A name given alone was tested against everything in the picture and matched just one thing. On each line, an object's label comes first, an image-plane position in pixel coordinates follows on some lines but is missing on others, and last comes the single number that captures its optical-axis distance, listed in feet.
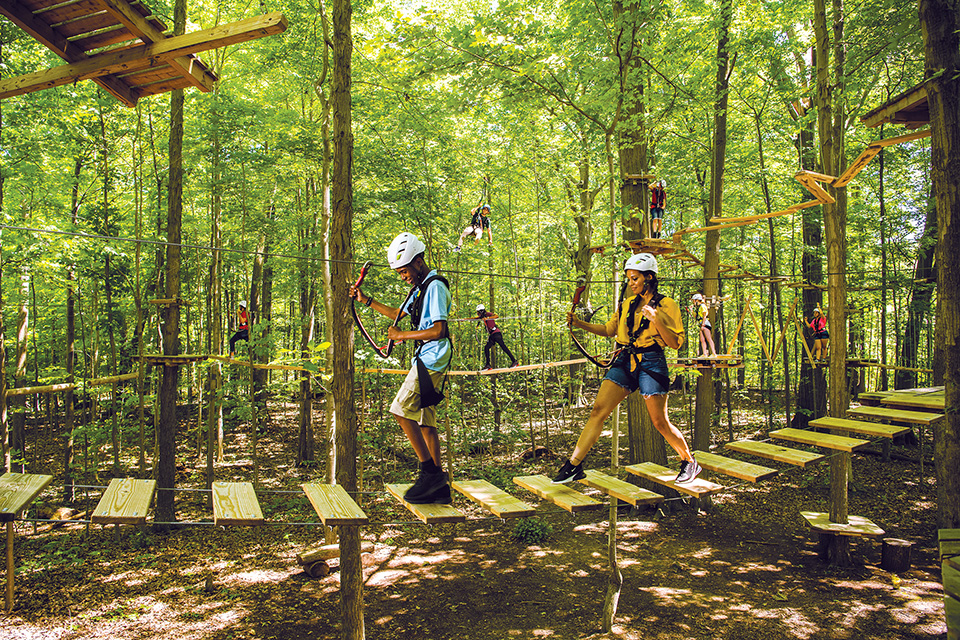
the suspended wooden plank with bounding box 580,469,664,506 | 12.12
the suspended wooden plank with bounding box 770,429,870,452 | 13.18
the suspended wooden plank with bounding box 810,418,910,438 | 13.51
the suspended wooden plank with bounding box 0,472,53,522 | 10.53
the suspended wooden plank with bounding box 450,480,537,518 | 11.45
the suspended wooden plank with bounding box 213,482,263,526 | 10.25
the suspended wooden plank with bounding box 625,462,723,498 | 12.44
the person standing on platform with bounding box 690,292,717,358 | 25.39
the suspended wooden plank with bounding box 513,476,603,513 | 11.60
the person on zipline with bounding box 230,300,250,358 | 33.12
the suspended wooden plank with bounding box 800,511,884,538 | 20.00
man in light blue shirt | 11.73
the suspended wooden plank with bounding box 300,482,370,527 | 10.48
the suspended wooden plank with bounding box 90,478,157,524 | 9.78
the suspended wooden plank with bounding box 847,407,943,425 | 14.84
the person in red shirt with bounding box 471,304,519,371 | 24.64
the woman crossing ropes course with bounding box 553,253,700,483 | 12.86
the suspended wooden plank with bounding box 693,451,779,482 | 12.66
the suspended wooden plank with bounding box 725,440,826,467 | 13.04
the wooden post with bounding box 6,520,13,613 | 16.30
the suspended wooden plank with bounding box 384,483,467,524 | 10.92
